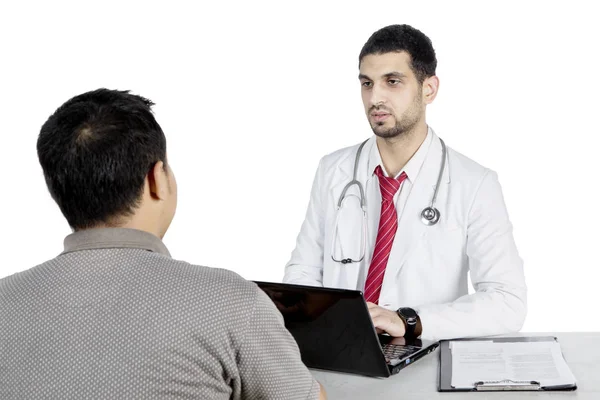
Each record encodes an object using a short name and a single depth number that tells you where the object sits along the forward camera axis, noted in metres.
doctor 2.65
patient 1.26
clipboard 1.78
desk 1.77
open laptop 1.86
